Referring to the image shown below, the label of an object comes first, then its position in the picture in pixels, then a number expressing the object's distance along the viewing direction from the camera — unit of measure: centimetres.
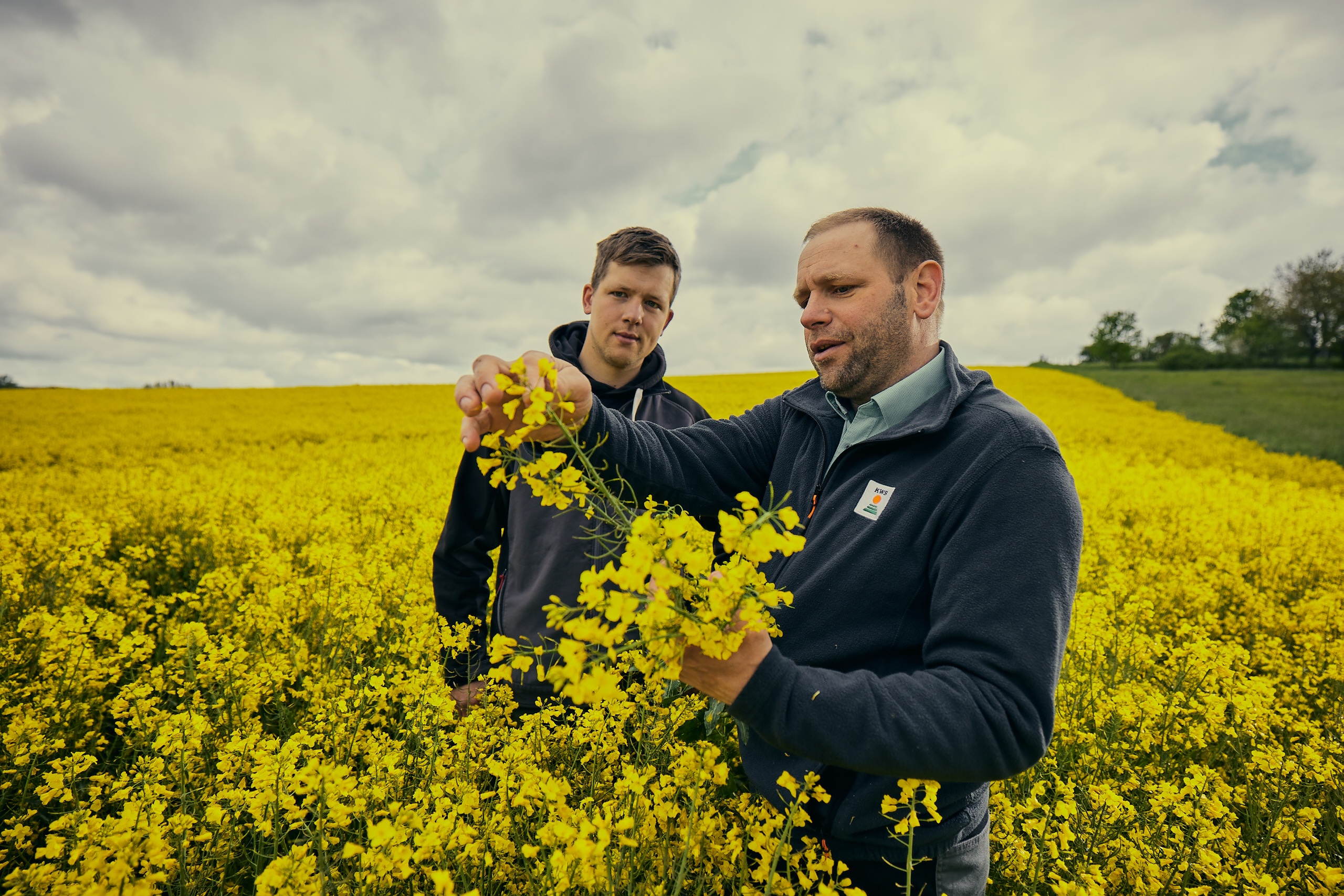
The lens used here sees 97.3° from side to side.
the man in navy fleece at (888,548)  120
